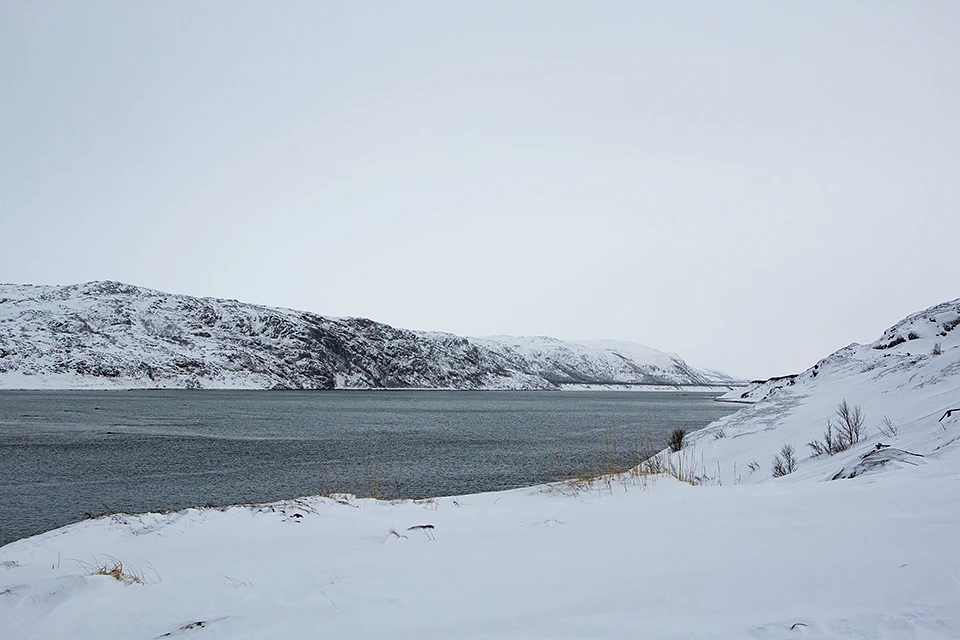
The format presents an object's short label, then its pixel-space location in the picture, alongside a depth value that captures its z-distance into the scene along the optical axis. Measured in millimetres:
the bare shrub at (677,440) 17766
